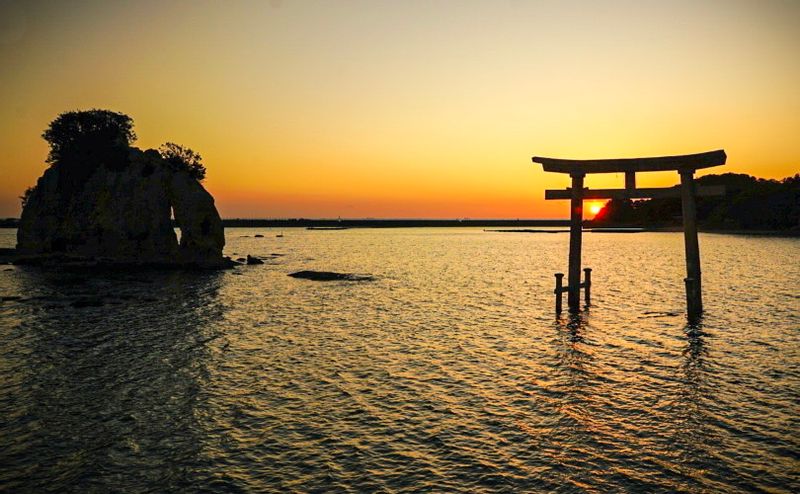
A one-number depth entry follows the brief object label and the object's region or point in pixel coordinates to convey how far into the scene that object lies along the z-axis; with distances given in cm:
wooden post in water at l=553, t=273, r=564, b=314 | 2465
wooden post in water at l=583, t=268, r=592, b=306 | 2795
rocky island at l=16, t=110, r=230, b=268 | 4859
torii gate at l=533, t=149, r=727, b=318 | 2159
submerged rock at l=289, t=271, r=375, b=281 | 4112
